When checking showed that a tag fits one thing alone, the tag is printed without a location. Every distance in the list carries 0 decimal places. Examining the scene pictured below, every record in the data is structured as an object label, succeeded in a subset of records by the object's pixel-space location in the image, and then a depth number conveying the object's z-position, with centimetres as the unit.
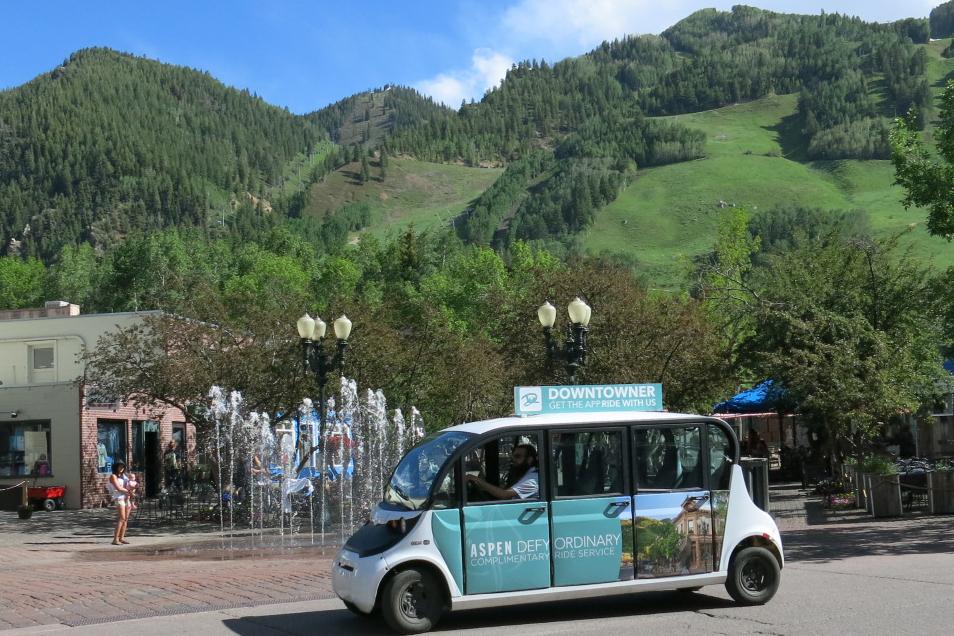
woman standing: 1997
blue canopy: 2852
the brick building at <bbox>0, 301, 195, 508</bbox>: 3422
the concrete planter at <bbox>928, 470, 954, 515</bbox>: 2031
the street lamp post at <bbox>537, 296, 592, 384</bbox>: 1923
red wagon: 3281
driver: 971
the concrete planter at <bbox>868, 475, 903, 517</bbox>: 2033
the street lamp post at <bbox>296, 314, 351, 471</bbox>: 2214
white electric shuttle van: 936
